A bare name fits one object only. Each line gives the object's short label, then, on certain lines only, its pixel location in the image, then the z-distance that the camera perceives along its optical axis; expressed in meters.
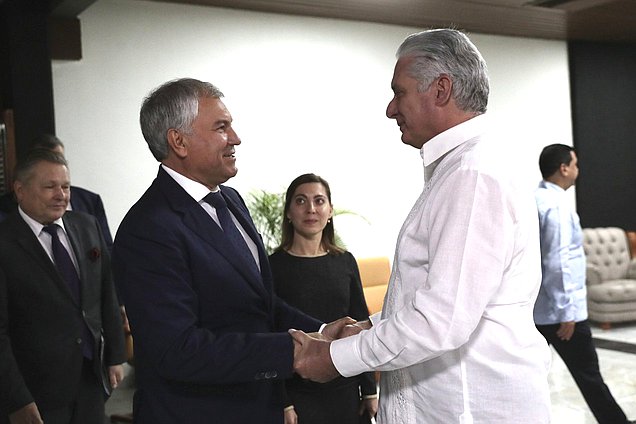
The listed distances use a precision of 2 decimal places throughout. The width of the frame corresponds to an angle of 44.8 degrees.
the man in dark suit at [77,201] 3.96
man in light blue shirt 4.24
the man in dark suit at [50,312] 2.96
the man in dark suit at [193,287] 1.86
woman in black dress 3.14
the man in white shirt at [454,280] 1.72
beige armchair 8.33
